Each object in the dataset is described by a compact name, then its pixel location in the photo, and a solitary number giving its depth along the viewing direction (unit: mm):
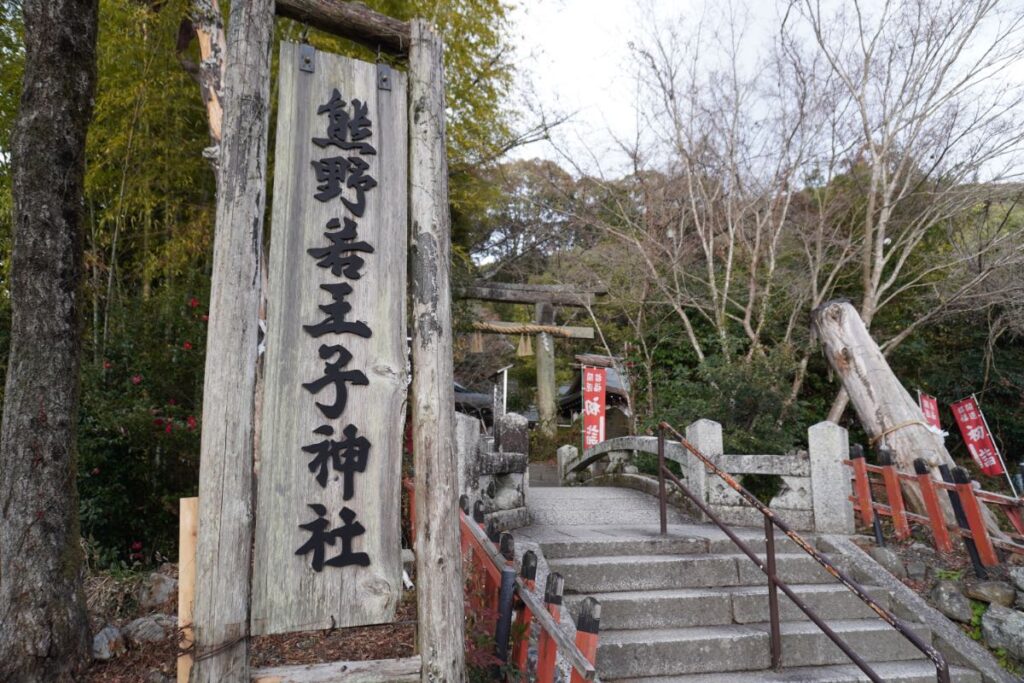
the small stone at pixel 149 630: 3736
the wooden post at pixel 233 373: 2062
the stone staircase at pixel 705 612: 3850
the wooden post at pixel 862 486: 5672
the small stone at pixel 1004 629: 4453
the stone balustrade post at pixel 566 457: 10391
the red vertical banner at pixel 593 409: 13492
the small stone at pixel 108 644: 3447
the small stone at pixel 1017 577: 4707
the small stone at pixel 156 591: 4341
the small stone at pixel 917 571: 5117
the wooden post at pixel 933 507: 5293
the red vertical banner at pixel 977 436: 9805
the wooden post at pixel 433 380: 2293
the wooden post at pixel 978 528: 4930
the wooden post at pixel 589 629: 2787
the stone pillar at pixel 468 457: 4789
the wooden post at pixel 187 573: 2059
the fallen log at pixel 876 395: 6461
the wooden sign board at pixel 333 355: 2221
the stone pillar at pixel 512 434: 5438
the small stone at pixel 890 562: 5160
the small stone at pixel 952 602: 4816
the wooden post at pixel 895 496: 5547
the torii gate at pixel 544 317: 12823
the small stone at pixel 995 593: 4727
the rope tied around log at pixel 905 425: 6461
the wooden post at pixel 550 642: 2836
